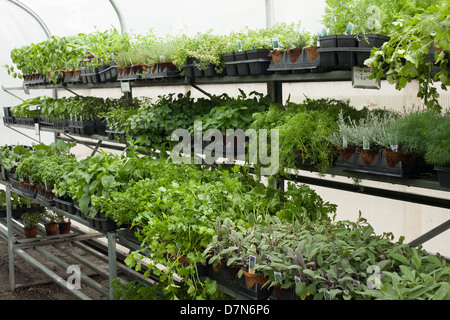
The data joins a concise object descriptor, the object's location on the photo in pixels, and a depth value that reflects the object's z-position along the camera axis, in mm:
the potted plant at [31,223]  5695
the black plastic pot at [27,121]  6148
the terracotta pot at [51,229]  5730
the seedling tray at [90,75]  4445
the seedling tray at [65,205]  3770
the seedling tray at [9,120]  6776
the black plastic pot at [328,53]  2172
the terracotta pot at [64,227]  5709
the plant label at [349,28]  2090
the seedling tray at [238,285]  2168
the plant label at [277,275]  2041
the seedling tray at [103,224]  3130
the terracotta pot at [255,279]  2131
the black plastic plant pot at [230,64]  2904
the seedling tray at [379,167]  2086
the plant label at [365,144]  2188
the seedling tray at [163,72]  3471
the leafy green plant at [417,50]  1570
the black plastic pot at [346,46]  2121
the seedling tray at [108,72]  4234
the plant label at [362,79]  2148
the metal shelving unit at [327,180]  2225
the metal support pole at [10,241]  5168
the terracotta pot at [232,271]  2293
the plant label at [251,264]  2123
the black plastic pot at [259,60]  2705
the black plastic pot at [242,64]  2787
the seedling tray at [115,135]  4094
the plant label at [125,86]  3971
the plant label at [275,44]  2609
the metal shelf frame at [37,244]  4715
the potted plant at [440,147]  1890
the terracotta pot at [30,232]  5676
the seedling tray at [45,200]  4199
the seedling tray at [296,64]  2369
